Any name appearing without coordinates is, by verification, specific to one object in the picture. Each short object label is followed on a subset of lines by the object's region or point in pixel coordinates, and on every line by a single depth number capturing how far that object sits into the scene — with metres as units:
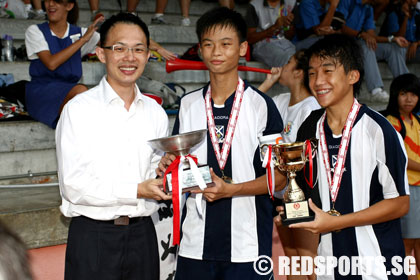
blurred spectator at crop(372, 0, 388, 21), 8.02
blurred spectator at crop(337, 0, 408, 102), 6.96
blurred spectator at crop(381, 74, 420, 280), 4.07
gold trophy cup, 2.37
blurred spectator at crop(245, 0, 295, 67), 6.38
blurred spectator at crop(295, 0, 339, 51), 6.73
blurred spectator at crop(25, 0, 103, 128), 4.54
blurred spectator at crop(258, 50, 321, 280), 3.75
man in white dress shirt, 2.38
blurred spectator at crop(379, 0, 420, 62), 7.76
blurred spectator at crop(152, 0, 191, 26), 7.15
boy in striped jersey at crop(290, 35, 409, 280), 2.38
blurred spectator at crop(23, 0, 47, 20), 6.37
